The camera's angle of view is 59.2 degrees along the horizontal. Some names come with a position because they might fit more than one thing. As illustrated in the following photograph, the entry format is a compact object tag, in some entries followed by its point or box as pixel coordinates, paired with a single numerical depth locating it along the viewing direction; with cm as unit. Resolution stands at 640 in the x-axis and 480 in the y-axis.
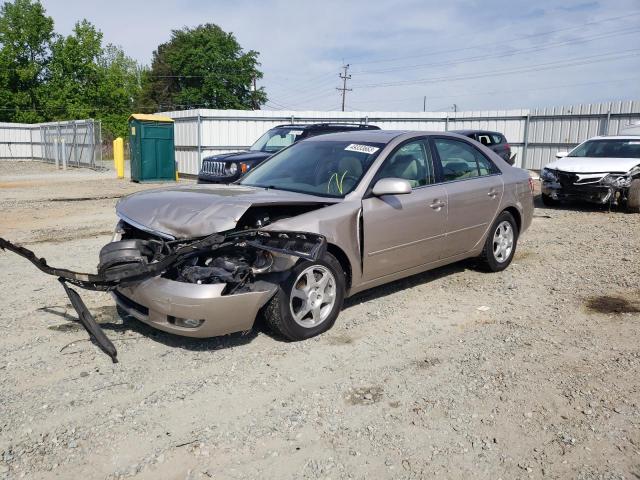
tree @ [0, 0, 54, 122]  4928
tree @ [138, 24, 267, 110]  6256
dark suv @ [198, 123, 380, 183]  1191
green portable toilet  1814
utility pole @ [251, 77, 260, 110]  6372
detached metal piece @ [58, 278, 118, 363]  387
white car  1088
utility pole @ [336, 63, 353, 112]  6078
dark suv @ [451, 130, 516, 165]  1644
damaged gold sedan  390
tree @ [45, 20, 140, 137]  5169
